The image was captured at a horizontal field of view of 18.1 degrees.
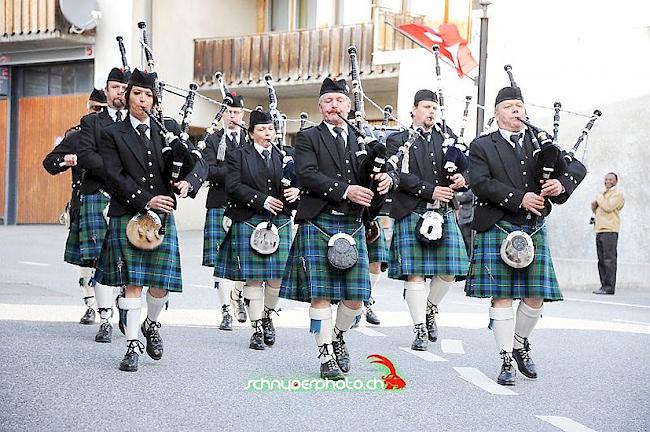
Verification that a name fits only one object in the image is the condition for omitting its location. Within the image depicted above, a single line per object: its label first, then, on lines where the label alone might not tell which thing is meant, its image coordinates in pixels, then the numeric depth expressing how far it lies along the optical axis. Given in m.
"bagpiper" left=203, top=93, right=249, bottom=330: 16.01
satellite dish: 39.93
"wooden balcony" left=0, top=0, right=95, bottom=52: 40.32
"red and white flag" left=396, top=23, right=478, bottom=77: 31.53
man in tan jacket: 25.25
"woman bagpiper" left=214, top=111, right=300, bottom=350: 14.40
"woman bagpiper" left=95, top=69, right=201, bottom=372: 11.88
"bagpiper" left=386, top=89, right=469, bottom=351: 14.28
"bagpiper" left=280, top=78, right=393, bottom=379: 11.59
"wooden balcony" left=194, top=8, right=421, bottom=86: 36.44
